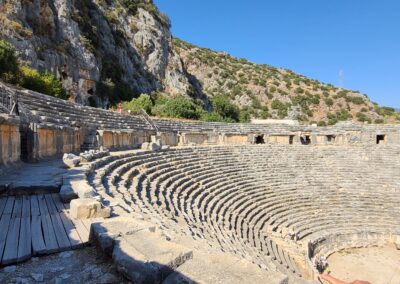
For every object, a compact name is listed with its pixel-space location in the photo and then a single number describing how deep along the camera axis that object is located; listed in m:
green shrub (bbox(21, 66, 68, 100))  17.44
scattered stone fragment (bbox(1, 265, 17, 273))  2.76
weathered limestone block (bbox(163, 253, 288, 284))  2.54
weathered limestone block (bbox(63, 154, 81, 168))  7.59
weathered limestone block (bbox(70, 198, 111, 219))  4.04
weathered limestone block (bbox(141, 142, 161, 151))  14.38
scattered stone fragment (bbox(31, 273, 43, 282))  2.68
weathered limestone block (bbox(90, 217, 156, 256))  3.13
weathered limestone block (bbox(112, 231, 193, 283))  2.61
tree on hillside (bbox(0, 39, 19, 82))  15.54
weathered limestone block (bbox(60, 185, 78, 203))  4.81
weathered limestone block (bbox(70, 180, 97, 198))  4.63
